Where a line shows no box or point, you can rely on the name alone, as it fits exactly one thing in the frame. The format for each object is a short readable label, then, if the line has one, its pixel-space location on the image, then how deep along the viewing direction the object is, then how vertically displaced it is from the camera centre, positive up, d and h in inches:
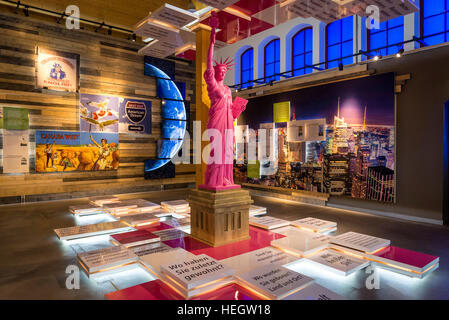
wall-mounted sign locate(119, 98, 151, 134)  301.9 +45.7
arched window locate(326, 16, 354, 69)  243.6 +105.2
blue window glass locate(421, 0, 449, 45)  190.1 +96.2
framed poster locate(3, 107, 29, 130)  235.9 +33.3
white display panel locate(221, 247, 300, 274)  104.1 -41.3
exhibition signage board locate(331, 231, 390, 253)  117.7 -39.1
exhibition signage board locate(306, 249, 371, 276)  100.0 -40.9
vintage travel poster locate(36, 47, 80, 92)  251.6 +81.3
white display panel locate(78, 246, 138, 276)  99.9 -39.2
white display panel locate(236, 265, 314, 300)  82.4 -40.0
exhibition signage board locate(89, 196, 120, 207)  219.5 -36.2
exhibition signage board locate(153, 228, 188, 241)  142.6 -41.4
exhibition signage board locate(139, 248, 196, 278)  100.0 -39.5
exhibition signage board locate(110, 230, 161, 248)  130.3 -40.5
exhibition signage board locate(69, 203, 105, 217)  194.4 -38.1
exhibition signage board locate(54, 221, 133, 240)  142.9 -39.9
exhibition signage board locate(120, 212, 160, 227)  164.7 -39.0
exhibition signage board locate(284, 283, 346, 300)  79.7 -40.8
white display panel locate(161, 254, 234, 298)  84.4 -38.6
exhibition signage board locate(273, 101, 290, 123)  267.4 +43.6
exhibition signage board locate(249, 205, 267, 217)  198.0 -39.6
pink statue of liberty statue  134.8 +11.9
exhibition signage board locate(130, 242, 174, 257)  119.2 -41.2
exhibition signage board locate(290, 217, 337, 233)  155.6 -40.2
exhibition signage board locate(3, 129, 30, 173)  236.7 +5.2
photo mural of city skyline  199.3 +10.1
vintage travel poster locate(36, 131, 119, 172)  253.9 +5.6
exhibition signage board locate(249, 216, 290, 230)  159.8 -39.6
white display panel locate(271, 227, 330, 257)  117.3 -40.0
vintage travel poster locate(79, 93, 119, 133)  274.8 +45.0
